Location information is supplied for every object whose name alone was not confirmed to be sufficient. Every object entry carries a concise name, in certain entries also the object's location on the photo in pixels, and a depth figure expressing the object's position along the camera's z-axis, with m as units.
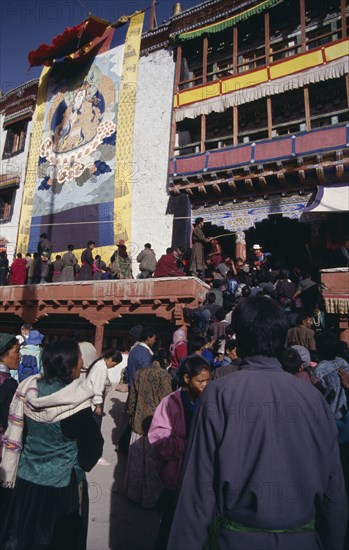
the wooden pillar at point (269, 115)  11.48
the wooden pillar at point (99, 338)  9.80
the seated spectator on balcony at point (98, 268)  11.48
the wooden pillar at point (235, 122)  12.15
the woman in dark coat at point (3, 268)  12.41
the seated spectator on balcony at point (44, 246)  13.03
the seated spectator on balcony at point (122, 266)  10.79
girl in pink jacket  2.34
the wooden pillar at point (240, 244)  12.12
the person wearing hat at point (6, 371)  2.50
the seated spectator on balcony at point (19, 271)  12.10
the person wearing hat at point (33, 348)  5.10
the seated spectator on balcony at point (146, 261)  10.56
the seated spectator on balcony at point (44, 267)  11.77
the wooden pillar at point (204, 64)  12.98
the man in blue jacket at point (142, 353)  4.34
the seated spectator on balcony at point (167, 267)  9.47
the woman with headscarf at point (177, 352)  5.26
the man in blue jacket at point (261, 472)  1.30
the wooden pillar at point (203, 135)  12.56
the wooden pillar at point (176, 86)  13.51
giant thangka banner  14.15
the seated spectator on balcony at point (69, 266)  11.59
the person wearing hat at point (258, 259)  10.09
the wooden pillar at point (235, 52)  12.57
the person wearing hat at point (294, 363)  3.34
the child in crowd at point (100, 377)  3.99
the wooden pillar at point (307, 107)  10.95
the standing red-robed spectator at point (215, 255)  10.80
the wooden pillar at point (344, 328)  7.65
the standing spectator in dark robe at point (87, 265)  11.29
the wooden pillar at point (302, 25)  11.30
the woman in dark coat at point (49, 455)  2.00
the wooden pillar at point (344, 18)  10.74
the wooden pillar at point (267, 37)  11.95
